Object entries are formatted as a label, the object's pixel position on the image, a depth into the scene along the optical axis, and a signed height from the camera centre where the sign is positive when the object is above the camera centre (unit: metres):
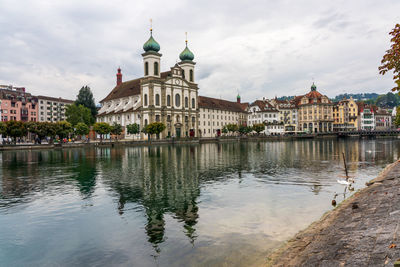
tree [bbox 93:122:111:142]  92.38 +2.97
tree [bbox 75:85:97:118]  125.31 +15.65
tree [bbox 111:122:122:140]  98.62 +2.36
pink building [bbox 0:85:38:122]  118.81 +14.23
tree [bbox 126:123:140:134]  98.16 +2.80
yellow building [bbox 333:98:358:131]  162.88 +8.38
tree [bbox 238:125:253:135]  132.38 +2.10
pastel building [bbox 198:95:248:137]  125.88 +8.40
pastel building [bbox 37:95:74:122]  153.50 +15.25
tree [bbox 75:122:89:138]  92.25 +2.77
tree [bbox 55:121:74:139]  76.62 +2.67
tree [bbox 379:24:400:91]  12.09 +2.83
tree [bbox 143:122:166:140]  91.69 +2.47
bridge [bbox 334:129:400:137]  132.50 -0.79
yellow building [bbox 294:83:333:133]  153.25 +9.22
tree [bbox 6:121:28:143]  72.38 +2.61
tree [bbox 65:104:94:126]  109.19 +8.52
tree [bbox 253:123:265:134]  134.00 +2.79
